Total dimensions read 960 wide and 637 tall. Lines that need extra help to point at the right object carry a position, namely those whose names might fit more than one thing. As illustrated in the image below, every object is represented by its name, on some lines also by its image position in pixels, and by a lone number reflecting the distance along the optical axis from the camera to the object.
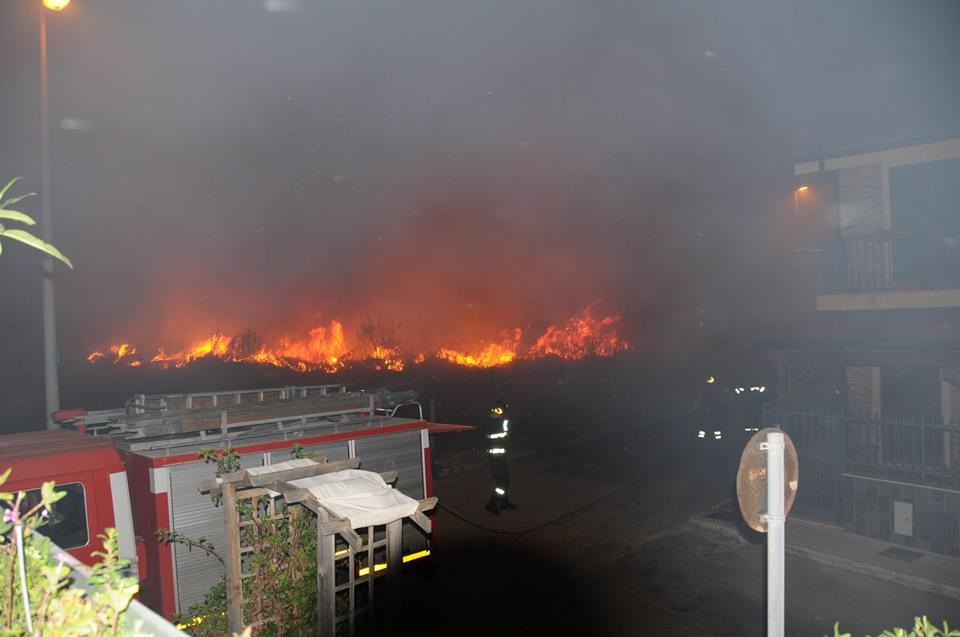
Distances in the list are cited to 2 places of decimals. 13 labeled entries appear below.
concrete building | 9.17
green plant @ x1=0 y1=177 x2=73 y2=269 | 1.70
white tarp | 4.74
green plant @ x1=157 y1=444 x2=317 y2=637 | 5.50
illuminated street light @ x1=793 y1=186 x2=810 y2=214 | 11.85
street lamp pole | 8.30
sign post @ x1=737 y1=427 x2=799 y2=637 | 2.88
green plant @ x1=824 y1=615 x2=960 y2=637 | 2.19
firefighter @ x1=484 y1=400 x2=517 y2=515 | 11.17
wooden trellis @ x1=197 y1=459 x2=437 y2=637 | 4.82
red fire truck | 5.43
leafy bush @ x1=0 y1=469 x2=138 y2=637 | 1.84
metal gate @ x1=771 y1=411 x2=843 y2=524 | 10.03
